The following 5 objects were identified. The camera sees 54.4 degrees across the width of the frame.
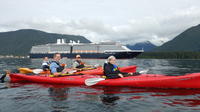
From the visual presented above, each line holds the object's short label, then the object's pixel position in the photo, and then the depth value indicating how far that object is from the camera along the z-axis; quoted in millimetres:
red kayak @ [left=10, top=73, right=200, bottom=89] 8414
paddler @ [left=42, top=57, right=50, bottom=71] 14441
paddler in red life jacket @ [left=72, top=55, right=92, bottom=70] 14938
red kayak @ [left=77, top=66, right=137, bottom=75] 13945
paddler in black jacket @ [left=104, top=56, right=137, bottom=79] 9719
